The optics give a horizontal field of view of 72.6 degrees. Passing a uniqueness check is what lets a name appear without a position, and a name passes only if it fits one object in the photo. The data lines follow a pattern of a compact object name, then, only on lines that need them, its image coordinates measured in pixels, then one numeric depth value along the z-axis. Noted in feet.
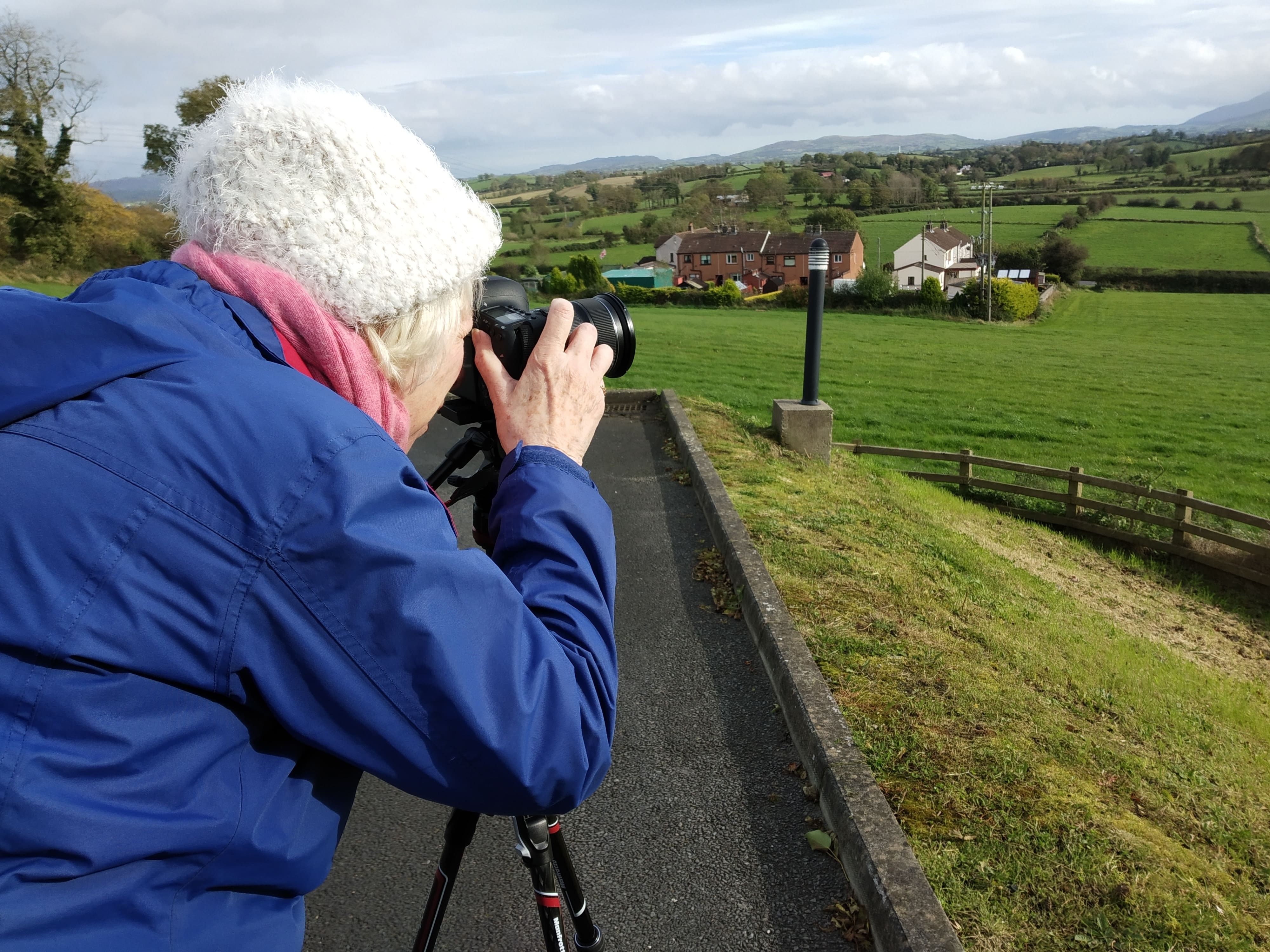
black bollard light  25.14
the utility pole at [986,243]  133.49
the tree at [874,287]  137.39
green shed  225.76
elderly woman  2.82
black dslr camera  5.07
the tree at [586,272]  172.45
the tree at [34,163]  107.65
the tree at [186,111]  104.37
